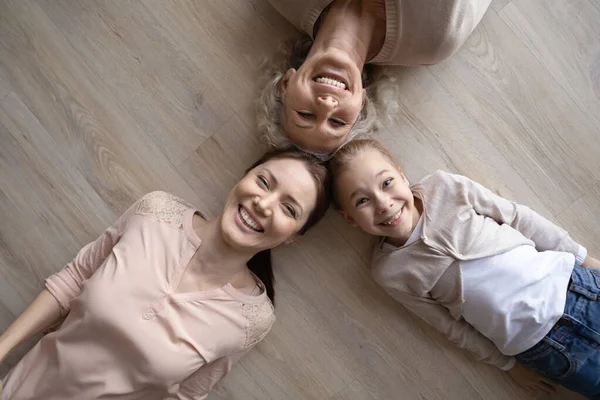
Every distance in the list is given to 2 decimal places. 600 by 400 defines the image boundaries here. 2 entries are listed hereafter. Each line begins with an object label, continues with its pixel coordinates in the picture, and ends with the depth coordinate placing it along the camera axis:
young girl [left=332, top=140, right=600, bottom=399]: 1.22
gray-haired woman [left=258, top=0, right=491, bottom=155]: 1.15
